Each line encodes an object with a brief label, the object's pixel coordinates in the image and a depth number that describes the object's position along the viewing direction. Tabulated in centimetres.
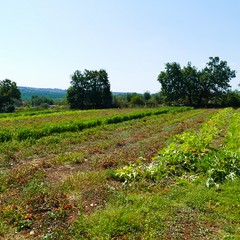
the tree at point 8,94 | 6203
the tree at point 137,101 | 6725
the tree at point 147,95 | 8509
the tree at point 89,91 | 6266
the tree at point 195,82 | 6053
